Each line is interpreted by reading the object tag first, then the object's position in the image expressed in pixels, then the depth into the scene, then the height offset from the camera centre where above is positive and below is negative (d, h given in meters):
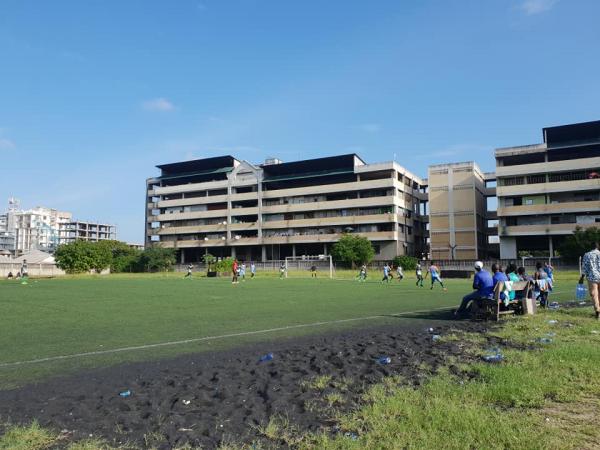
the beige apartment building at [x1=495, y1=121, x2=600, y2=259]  59.75 +8.83
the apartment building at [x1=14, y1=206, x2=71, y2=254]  156.62 +9.51
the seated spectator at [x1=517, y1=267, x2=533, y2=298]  15.98 -0.60
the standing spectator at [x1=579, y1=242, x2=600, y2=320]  10.95 -0.42
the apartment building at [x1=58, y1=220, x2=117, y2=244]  165.85 +9.57
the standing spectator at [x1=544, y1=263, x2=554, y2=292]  22.02 -0.73
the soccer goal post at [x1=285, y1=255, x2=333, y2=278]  61.25 -1.38
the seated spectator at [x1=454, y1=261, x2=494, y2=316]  11.73 -0.76
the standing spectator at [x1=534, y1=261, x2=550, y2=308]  13.88 -1.09
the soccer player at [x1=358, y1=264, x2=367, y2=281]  42.28 -1.76
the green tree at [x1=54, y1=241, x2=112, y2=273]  69.06 -0.02
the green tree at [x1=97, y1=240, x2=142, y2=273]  80.50 -0.93
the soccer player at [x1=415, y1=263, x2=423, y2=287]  30.17 -1.33
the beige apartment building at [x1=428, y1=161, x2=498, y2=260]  69.94 +6.77
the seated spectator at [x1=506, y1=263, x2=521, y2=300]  13.41 -0.54
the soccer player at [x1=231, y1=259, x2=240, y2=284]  35.08 -1.21
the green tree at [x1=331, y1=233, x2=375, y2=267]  65.94 +0.68
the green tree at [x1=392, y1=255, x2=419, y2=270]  63.84 -0.90
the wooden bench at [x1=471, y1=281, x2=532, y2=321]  11.08 -1.22
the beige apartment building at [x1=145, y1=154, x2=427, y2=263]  74.69 +8.55
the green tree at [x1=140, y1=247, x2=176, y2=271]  78.00 -0.41
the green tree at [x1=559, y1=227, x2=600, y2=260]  50.55 +1.41
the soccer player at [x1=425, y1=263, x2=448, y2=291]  27.51 -1.05
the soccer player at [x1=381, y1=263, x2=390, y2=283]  37.30 -1.46
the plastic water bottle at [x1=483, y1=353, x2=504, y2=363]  6.49 -1.46
